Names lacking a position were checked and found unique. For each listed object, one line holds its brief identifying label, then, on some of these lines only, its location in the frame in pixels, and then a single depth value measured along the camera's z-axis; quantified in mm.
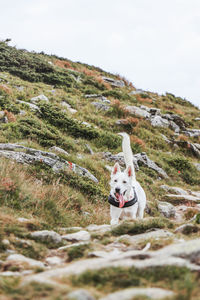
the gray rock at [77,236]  4414
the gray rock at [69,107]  16938
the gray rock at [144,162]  12675
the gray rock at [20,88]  16562
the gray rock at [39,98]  15098
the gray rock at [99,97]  21050
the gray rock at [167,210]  9344
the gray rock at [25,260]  3312
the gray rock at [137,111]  20047
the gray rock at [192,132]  20820
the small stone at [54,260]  3508
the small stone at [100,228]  4934
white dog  6215
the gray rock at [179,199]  10801
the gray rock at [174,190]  11948
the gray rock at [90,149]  12197
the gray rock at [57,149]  9645
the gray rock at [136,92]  27112
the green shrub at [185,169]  14438
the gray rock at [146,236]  4142
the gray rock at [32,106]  13563
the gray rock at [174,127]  20666
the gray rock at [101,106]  19420
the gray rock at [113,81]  29062
